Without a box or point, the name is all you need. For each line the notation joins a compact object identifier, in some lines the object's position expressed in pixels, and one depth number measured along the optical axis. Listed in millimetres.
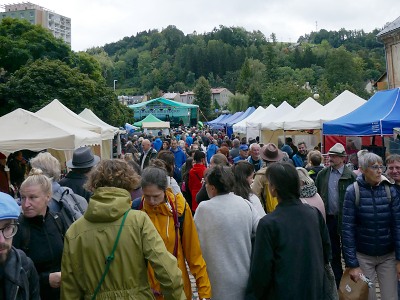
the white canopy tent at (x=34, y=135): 9461
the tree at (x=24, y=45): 29922
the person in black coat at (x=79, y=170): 5406
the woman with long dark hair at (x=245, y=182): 4730
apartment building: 156088
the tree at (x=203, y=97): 94375
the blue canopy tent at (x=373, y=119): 9211
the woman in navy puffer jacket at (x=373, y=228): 4570
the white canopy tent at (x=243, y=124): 24858
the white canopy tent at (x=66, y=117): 13781
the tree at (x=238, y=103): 76312
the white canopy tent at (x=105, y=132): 14757
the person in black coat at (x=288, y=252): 3283
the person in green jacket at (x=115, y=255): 2801
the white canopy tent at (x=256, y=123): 20508
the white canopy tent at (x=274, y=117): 21000
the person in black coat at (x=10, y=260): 2445
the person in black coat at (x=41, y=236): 3201
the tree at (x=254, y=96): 73125
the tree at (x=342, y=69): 104438
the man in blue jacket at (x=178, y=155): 12565
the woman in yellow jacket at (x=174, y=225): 3543
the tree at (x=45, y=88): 21938
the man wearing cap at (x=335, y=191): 6137
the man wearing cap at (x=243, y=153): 11527
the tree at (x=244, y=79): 98850
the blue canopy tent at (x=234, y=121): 33625
